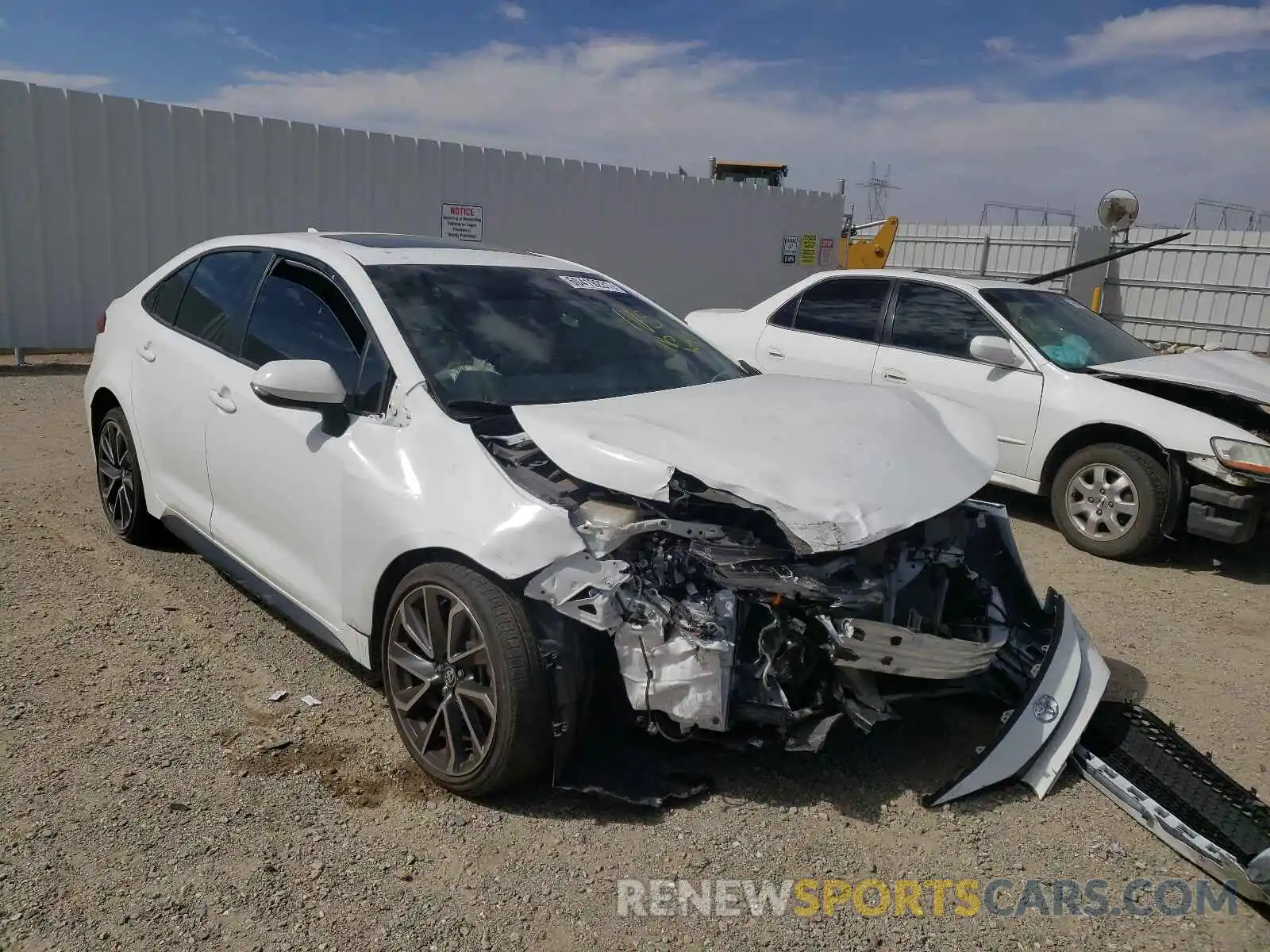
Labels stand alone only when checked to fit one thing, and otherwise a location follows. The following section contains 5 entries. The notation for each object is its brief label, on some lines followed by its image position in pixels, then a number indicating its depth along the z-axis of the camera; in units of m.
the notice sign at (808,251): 17.88
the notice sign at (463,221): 13.12
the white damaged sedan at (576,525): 2.81
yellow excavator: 16.86
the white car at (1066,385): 5.54
